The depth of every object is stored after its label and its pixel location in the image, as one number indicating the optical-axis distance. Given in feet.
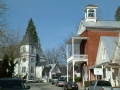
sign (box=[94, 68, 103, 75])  98.48
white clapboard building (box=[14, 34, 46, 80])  276.82
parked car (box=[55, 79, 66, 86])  157.06
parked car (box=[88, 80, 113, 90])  72.88
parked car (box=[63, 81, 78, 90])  112.98
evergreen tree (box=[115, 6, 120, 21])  274.98
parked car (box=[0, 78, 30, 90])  48.98
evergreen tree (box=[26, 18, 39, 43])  318.26
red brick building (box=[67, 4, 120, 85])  144.78
